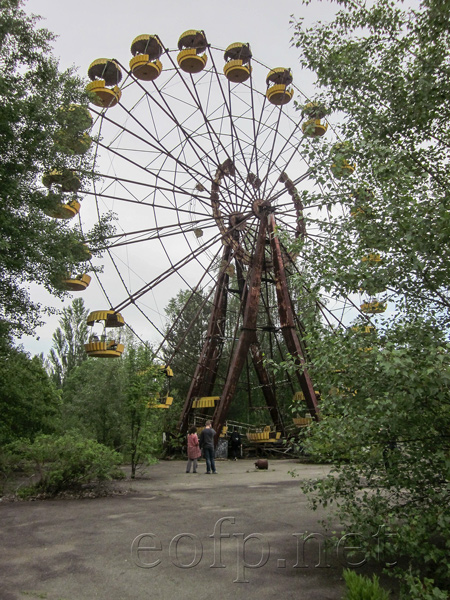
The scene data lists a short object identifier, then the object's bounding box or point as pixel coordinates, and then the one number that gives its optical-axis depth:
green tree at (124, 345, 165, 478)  11.88
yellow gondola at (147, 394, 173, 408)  12.09
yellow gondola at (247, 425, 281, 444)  19.42
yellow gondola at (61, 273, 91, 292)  14.88
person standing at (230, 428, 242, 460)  19.94
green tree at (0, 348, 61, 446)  13.21
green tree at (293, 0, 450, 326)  4.43
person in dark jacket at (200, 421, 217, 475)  13.45
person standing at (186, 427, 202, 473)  13.74
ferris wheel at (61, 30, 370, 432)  17.73
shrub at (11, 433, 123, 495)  8.91
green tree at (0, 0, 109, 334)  7.41
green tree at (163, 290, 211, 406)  32.84
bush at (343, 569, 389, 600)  3.47
